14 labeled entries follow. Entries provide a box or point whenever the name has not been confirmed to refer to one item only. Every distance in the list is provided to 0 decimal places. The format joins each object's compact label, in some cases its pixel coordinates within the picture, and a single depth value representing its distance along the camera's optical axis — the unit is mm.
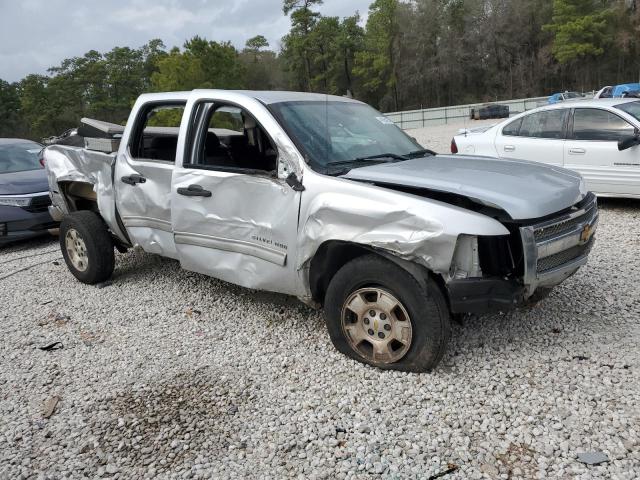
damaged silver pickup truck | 3039
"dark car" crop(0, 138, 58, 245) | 7512
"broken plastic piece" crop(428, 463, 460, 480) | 2515
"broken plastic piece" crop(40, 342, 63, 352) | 4199
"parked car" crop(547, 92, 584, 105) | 30747
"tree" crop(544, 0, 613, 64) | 47750
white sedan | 6801
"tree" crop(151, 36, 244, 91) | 39438
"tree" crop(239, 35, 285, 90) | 63250
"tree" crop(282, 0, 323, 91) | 54969
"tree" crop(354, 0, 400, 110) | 55125
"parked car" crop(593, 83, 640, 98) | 25984
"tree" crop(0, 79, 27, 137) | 70812
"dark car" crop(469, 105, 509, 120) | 33625
